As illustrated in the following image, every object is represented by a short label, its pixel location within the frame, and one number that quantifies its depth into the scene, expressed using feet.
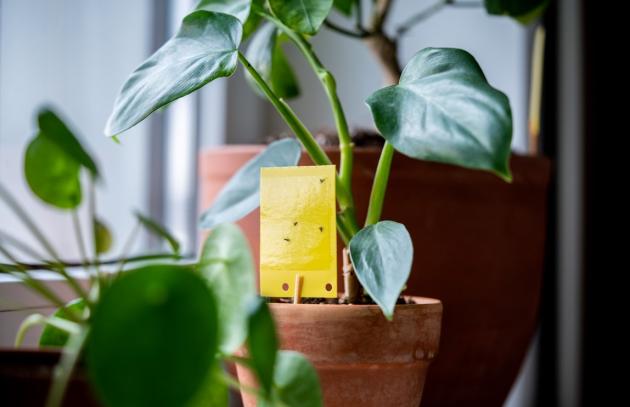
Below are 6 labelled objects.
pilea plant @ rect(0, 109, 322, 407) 1.29
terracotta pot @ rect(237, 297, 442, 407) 2.22
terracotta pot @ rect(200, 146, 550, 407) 3.22
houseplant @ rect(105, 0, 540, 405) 1.78
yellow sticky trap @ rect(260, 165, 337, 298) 2.36
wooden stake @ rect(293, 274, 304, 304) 2.38
